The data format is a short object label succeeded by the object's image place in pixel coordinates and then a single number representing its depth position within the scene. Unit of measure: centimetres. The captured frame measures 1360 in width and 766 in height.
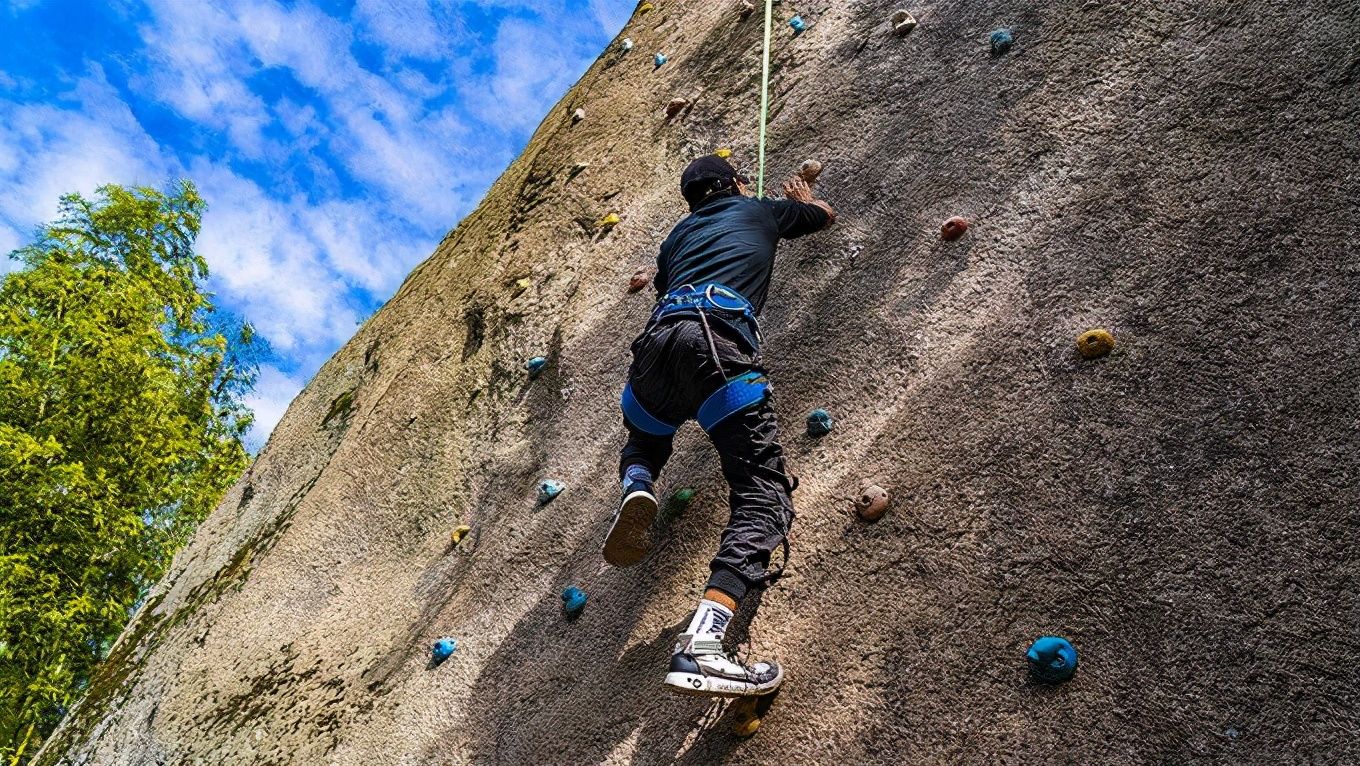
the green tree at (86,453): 1093
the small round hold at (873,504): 300
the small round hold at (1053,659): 231
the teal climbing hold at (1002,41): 410
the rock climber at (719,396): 273
